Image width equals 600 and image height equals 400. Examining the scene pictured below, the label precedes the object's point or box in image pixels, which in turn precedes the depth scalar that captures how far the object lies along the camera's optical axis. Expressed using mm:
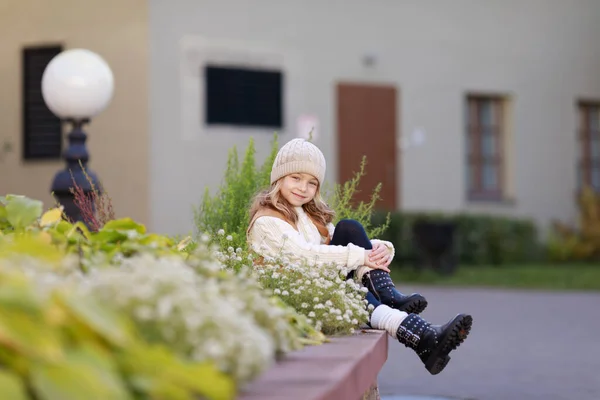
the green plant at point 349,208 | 5617
